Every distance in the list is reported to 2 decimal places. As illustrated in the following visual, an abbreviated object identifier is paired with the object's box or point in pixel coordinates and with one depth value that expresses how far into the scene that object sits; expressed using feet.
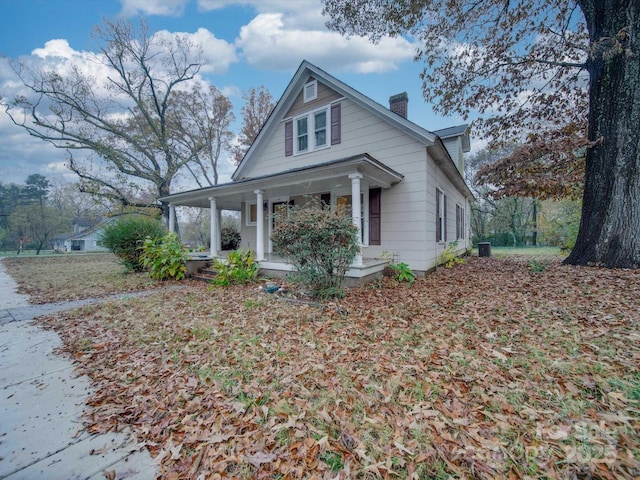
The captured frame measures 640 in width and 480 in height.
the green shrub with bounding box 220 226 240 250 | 42.68
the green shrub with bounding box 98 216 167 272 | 31.01
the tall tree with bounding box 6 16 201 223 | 55.42
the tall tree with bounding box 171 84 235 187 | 70.28
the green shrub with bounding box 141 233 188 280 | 28.14
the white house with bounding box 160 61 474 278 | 24.76
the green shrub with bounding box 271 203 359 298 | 17.40
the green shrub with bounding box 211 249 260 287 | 24.75
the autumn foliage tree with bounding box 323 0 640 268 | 21.18
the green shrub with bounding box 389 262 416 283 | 23.67
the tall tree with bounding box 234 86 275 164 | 73.24
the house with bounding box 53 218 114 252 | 142.31
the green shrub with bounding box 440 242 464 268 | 31.19
